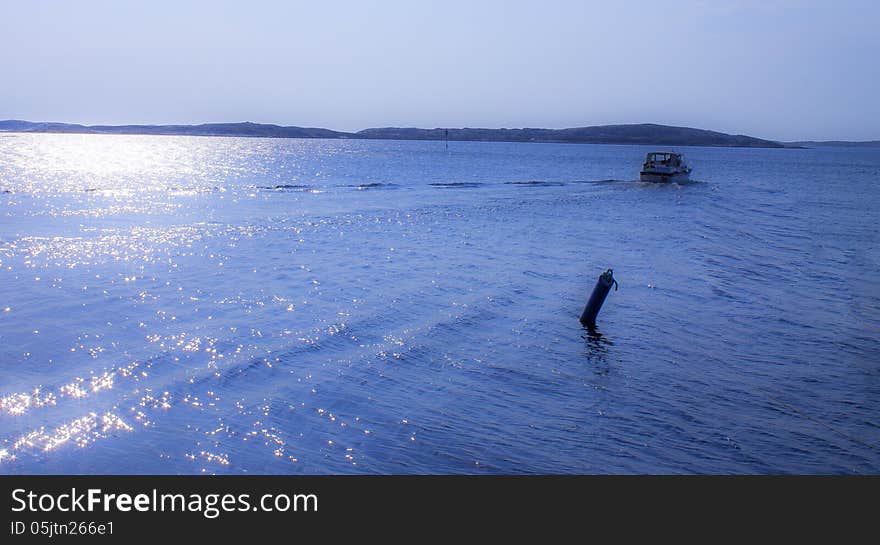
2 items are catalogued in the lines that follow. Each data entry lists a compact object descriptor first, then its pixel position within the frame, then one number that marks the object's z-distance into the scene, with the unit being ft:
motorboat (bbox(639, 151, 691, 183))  248.73
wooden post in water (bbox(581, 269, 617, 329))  60.64
